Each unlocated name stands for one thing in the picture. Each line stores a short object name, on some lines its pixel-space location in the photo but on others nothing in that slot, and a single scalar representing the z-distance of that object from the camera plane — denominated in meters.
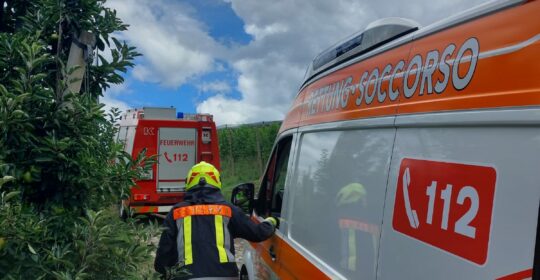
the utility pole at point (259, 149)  17.08
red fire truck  10.98
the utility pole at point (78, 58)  1.87
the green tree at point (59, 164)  1.58
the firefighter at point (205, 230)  3.30
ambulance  1.29
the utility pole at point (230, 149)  19.74
